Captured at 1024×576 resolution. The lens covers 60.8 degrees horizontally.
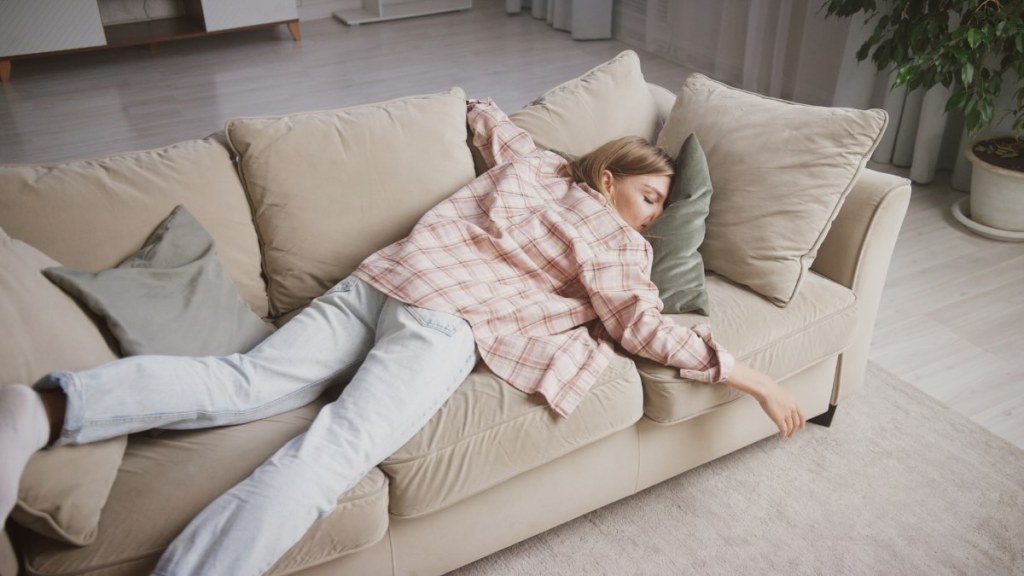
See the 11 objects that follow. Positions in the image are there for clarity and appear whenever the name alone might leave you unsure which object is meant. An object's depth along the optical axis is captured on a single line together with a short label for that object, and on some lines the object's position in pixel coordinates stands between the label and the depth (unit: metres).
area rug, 1.71
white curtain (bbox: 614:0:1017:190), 3.29
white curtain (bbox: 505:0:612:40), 4.96
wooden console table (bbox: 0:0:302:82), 4.38
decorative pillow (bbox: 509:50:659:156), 2.08
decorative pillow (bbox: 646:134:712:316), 1.79
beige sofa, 1.33
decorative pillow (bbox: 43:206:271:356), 1.49
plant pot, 2.81
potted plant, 2.60
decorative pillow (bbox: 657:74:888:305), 1.84
